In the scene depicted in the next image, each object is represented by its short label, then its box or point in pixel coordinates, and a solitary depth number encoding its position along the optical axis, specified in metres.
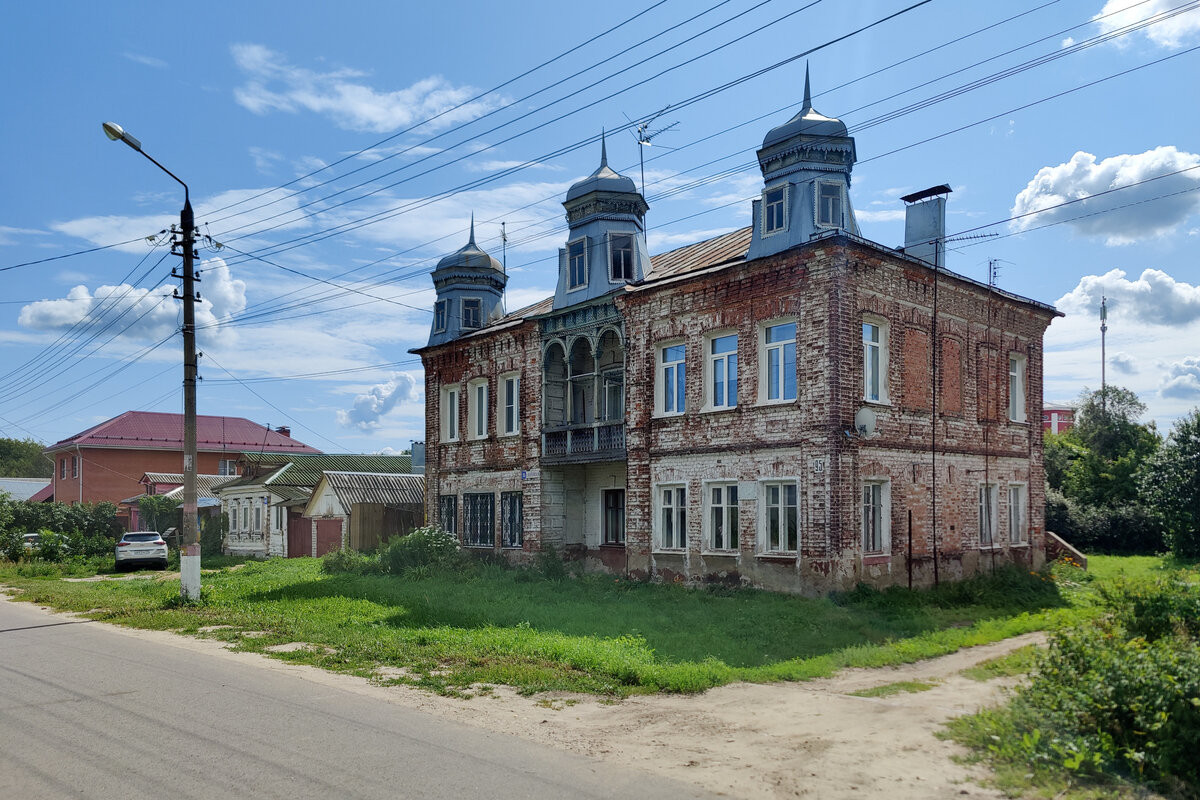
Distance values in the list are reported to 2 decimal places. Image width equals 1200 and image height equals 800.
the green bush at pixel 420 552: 26.42
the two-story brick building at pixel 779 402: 18.75
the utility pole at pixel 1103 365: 50.62
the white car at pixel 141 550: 35.22
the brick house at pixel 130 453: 60.25
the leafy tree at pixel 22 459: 104.69
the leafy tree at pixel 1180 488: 31.12
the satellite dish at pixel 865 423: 18.42
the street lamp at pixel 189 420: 20.52
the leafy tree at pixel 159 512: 49.22
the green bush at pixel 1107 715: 6.88
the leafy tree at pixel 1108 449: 39.47
